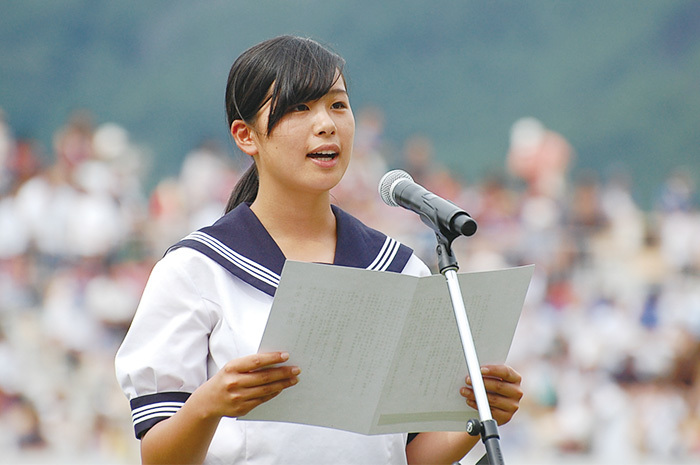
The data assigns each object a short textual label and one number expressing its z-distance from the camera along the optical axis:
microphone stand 7.24
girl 7.38
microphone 7.27
